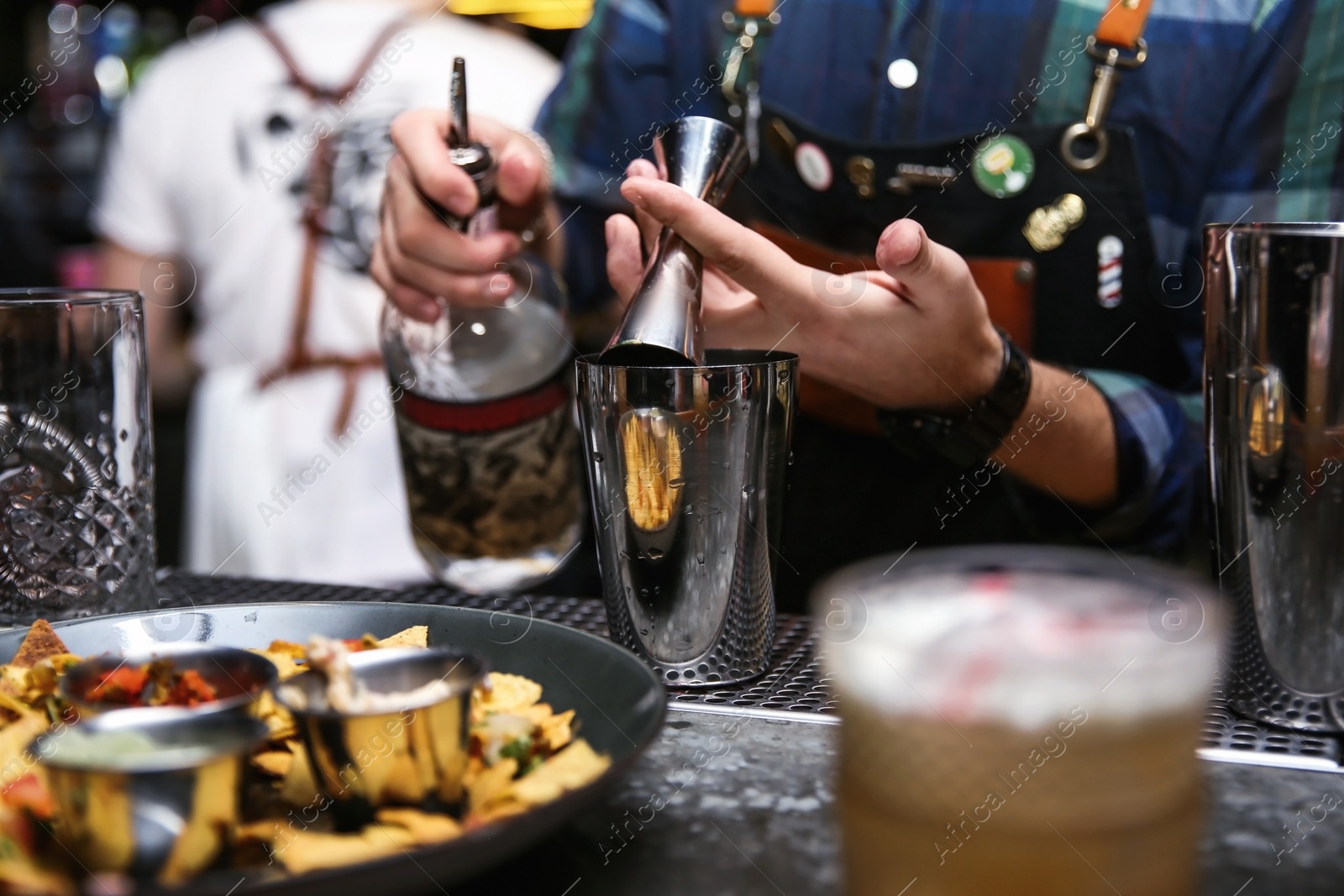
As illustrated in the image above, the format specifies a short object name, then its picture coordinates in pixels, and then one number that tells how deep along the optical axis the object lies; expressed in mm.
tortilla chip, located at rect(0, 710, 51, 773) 594
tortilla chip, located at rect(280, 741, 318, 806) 588
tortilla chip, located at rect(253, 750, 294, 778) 613
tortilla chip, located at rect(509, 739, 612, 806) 542
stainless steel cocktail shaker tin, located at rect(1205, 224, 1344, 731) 656
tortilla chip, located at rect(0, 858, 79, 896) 467
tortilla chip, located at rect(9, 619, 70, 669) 719
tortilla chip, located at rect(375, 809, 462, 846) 516
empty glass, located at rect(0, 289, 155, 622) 853
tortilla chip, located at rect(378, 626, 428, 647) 738
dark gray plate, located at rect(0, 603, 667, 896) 463
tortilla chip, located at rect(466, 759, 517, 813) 564
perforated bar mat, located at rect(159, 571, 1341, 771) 686
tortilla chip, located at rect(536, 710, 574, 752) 638
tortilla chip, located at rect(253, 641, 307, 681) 678
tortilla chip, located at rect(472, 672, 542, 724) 663
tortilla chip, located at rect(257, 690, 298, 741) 633
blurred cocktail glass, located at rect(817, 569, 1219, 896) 408
